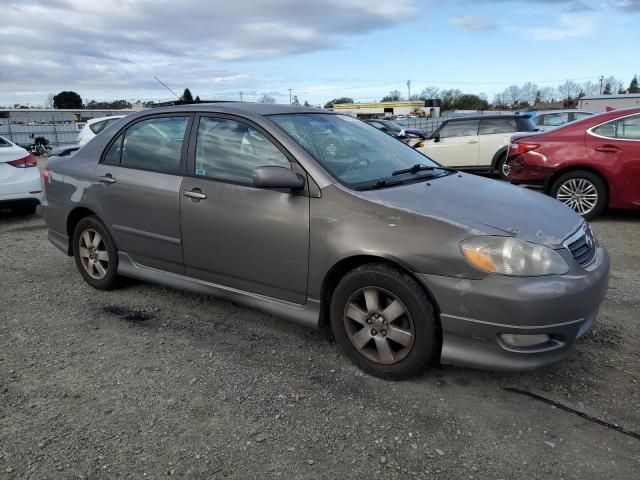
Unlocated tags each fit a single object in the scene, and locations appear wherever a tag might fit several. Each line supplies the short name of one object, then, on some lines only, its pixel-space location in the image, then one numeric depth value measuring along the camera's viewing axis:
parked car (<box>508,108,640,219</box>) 6.86
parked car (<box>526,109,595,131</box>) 15.43
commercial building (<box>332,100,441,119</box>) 63.75
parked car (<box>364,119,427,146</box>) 21.00
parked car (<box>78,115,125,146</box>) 14.12
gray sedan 2.83
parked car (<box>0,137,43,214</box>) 7.64
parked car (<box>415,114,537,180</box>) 11.74
